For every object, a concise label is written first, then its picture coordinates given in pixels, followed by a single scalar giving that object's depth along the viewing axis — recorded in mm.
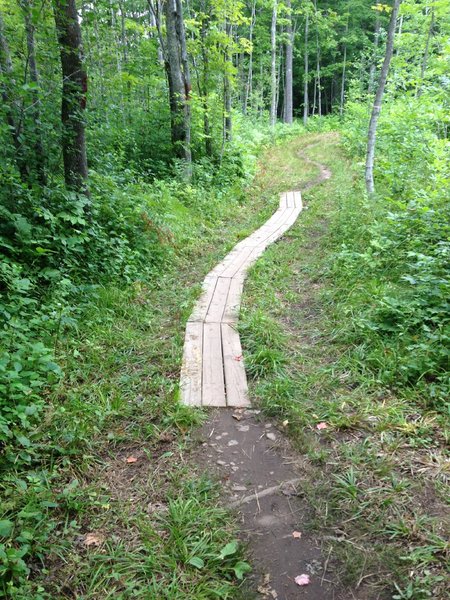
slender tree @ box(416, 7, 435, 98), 13583
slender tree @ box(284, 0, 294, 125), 25522
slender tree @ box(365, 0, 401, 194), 7676
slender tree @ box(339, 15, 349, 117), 29534
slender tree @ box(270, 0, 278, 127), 19859
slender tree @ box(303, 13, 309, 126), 29422
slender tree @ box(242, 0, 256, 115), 20323
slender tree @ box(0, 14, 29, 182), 5170
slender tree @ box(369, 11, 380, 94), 21180
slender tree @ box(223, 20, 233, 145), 11203
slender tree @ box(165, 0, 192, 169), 10070
